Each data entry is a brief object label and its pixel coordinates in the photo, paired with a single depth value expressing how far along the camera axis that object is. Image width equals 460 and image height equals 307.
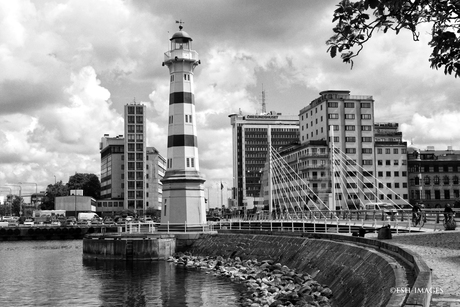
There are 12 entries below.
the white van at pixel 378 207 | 92.09
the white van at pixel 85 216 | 138.12
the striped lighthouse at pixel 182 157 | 57.44
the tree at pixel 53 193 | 187.25
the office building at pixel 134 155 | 169.62
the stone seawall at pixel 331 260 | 19.36
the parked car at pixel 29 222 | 120.00
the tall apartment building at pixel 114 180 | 171.62
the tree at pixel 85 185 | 193.62
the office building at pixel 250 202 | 184.77
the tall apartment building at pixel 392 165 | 125.00
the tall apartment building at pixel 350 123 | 122.88
